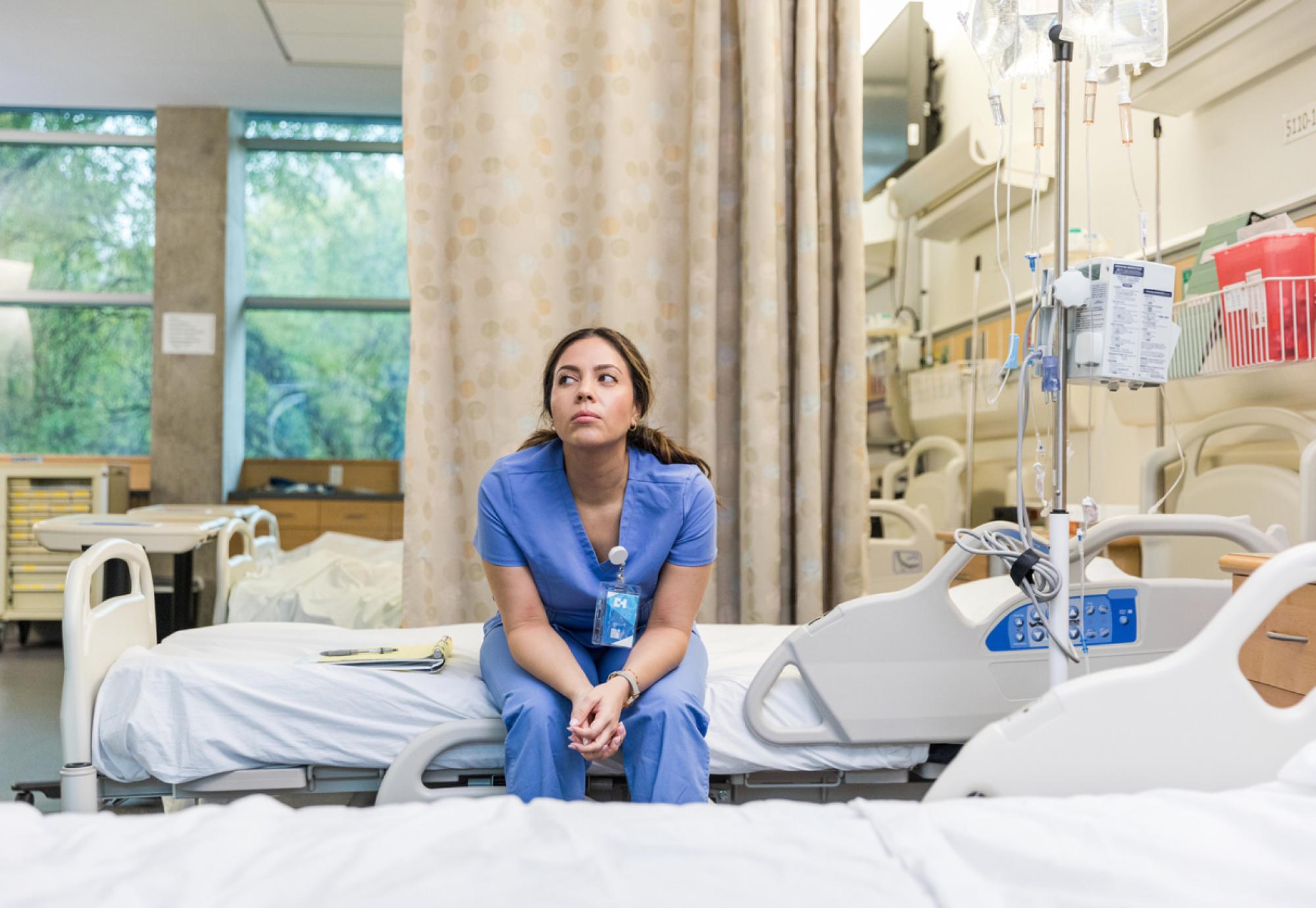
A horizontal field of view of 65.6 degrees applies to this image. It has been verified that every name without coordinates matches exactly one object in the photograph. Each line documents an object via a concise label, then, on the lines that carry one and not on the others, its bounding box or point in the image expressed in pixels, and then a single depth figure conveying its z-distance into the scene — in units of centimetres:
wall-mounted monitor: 433
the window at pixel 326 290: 675
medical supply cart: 555
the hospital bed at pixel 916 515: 364
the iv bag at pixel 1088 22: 168
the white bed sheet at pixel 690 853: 92
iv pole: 165
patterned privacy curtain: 273
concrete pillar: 628
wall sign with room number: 242
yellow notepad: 197
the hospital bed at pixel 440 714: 186
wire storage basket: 207
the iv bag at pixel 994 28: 184
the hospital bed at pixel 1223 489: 235
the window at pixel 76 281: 653
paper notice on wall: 629
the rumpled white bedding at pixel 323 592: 345
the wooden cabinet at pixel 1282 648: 169
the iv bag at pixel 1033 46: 179
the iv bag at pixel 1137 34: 178
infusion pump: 162
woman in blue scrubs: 177
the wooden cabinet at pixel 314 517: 618
